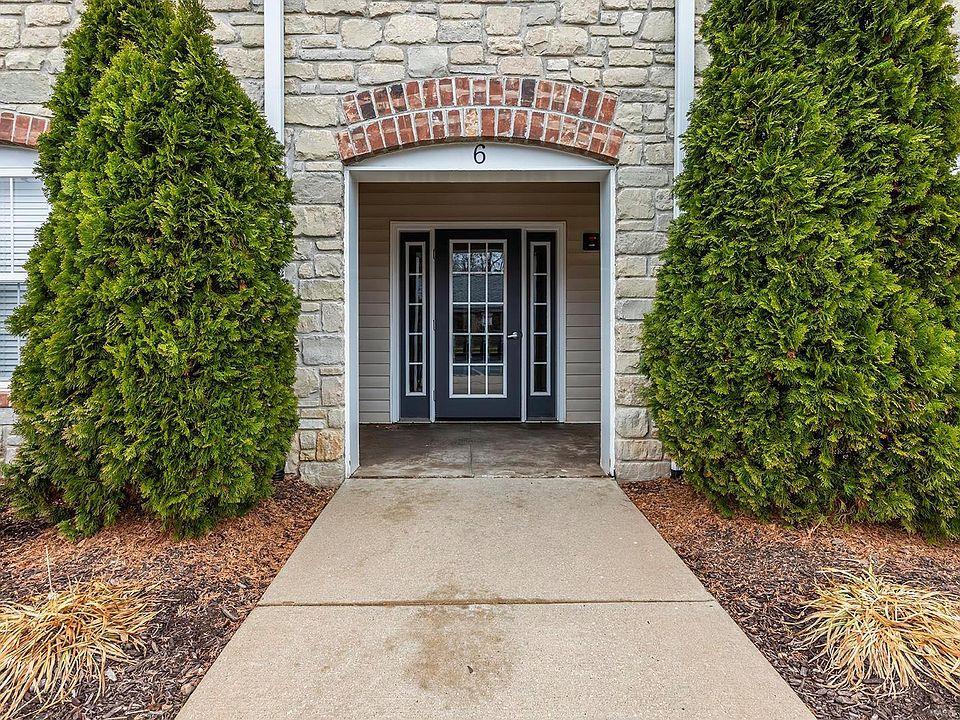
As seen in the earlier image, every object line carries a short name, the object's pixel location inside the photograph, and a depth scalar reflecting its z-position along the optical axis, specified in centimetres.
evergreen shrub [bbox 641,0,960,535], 230
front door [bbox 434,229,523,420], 561
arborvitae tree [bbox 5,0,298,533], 229
